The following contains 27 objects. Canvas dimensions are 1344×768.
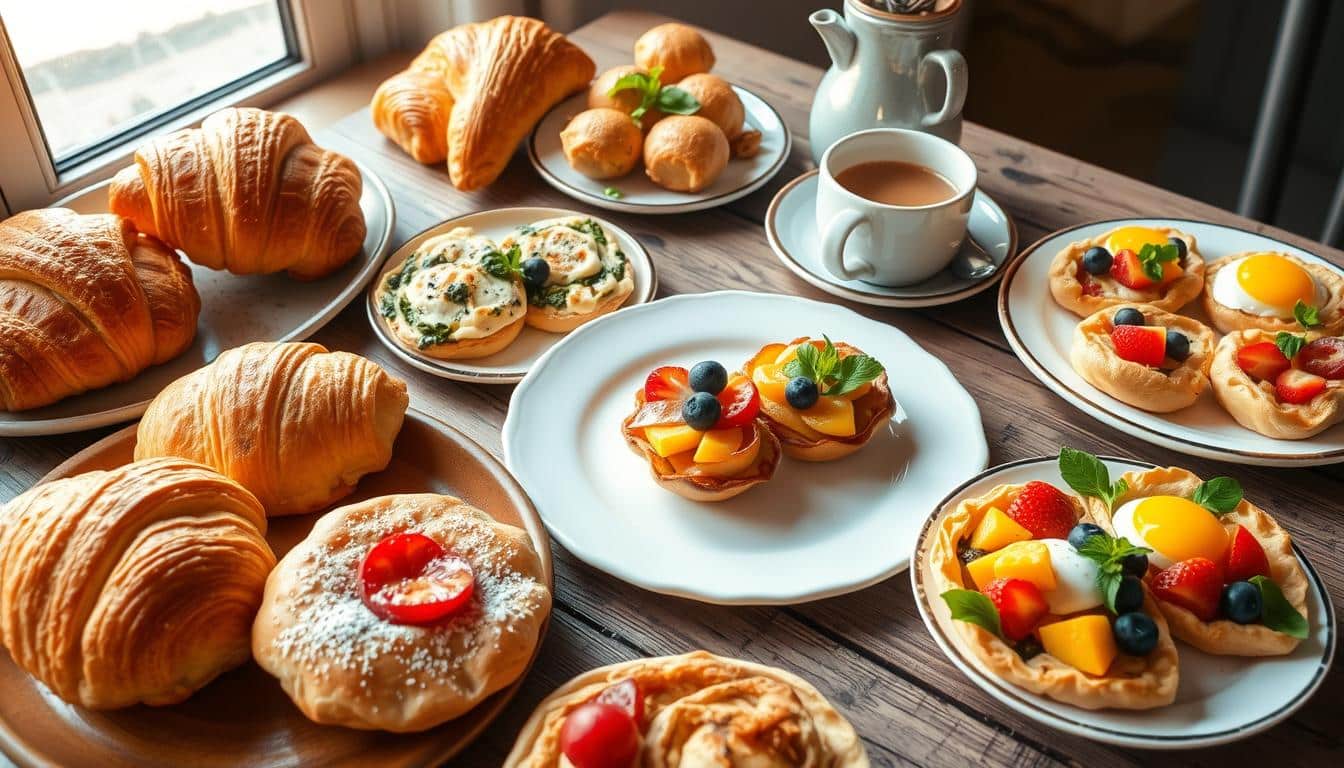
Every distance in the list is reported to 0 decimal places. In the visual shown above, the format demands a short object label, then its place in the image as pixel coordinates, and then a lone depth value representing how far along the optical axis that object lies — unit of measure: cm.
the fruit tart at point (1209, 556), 63
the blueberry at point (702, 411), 71
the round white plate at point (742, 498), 69
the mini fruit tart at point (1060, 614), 62
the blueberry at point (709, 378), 72
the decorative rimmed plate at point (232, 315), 75
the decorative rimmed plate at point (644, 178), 92
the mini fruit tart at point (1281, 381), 73
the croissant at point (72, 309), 74
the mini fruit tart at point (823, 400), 73
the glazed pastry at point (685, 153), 91
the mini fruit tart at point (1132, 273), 81
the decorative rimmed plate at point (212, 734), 60
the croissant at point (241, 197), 81
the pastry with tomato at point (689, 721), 58
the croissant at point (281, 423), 69
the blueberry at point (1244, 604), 63
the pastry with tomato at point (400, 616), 59
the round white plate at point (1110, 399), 74
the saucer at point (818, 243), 84
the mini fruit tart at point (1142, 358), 75
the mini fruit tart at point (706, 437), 71
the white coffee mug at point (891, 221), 81
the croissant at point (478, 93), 94
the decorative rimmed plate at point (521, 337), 79
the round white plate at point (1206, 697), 61
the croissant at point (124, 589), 60
